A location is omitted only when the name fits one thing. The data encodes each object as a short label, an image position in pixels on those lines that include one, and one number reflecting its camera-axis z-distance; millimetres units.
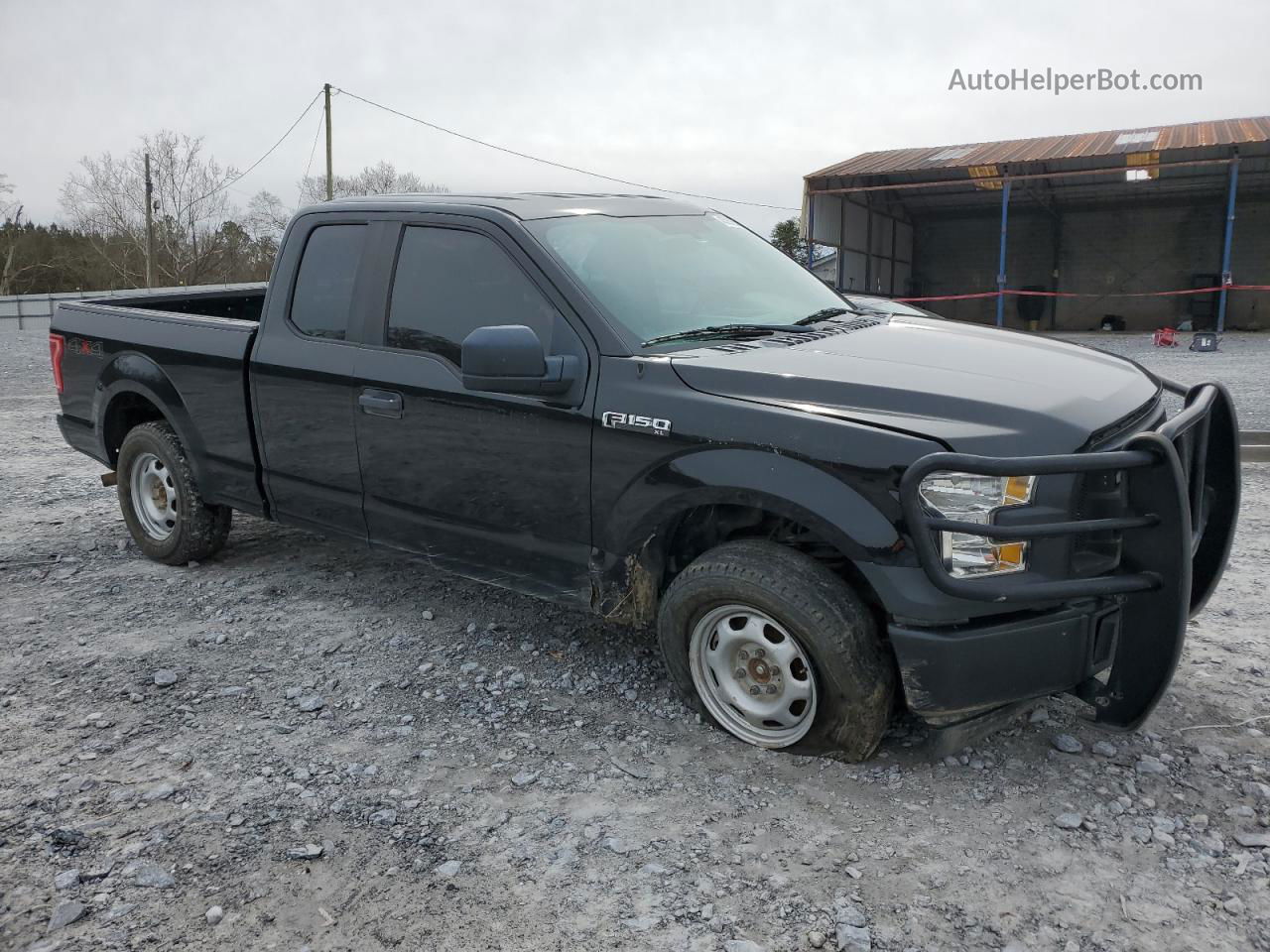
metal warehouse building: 27031
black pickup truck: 2879
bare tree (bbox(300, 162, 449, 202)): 54062
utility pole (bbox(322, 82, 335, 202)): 35531
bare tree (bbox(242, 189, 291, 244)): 52312
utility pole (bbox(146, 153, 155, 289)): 47700
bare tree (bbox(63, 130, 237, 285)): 54031
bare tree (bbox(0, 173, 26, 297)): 51750
